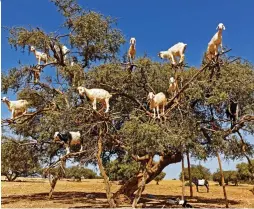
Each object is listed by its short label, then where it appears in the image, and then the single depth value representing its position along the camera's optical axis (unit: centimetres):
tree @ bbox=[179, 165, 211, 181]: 4434
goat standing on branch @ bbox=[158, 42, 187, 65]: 1265
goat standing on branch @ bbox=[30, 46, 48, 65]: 1623
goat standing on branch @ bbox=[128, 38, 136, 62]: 1269
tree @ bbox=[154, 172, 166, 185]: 4248
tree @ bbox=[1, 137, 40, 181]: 1780
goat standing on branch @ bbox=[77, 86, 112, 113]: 1094
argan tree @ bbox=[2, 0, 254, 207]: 1177
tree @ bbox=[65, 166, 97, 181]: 5768
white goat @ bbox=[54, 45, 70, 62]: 1633
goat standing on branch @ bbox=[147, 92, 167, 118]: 1191
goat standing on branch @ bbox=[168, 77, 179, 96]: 1268
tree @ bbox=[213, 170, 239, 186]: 4649
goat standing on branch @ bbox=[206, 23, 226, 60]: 1124
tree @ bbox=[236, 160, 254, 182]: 4691
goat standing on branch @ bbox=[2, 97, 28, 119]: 1311
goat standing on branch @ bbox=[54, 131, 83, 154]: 1195
